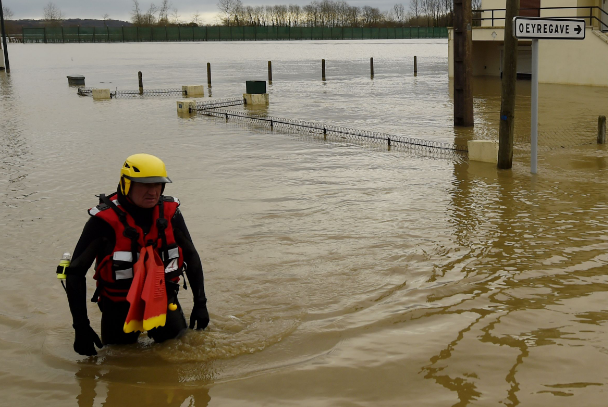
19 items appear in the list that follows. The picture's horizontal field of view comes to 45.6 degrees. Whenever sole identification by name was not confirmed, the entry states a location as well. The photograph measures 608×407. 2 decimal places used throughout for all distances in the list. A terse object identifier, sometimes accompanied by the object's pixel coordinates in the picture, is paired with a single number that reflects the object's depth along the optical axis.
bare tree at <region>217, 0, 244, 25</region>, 177.38
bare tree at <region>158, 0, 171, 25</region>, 168.12
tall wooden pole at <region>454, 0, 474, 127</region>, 17.97
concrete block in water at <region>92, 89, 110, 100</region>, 29.83
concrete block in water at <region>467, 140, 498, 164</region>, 12.83
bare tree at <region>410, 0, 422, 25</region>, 169.82
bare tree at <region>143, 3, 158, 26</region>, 169.38
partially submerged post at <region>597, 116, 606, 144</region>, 14.35
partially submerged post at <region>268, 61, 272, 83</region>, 38.78
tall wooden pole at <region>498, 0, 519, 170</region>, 11.12
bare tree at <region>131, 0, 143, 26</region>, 166.12
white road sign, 10.08
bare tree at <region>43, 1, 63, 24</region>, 162.80
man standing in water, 4.59
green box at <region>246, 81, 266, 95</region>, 26.67
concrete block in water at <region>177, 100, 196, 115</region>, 22.97
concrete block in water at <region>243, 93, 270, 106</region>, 26.30
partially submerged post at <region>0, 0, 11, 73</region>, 44.75
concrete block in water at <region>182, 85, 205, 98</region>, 31.58
